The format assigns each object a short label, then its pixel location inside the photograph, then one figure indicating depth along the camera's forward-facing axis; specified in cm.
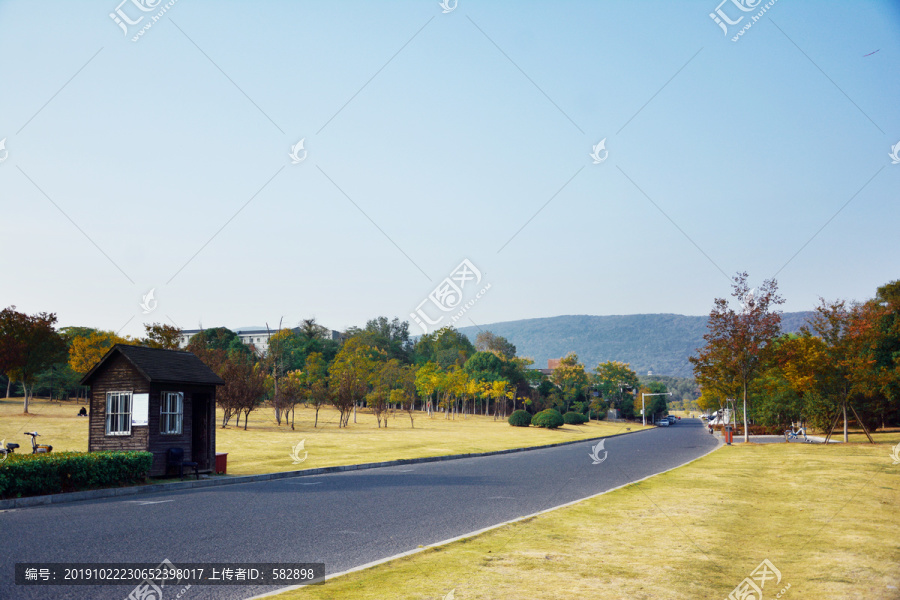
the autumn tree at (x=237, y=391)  4369
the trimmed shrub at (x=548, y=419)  6450
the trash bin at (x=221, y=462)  2092
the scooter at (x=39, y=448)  1744
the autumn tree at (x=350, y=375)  5284
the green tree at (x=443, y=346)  11650
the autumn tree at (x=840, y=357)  3119
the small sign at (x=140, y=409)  1948
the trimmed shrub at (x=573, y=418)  8044
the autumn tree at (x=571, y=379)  11012
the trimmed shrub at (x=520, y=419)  6619
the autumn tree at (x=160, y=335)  5009
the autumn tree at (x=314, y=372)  6961
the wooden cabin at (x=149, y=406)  1953
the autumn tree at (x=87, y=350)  5978
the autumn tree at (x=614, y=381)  11906
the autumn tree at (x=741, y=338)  3581
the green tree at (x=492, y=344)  16538
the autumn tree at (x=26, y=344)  4856
